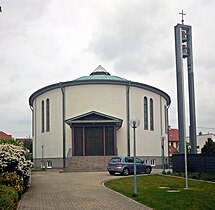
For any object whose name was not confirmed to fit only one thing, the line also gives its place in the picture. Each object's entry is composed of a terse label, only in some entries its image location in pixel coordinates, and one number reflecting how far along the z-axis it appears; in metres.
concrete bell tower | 24.69
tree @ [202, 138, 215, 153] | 25.18
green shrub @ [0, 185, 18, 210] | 7.32
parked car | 21.96
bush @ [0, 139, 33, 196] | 11.46
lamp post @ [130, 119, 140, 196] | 12.24
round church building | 31.99
